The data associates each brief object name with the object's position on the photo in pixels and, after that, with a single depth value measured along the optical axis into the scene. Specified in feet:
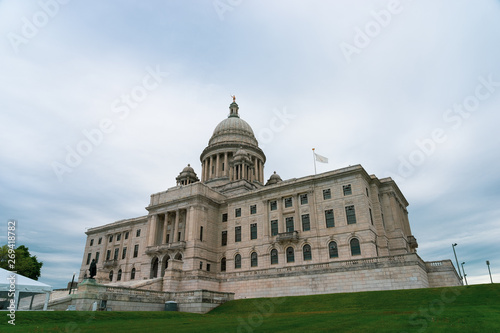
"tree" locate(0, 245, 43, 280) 191.95
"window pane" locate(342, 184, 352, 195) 150.71
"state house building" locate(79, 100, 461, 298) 123.75
